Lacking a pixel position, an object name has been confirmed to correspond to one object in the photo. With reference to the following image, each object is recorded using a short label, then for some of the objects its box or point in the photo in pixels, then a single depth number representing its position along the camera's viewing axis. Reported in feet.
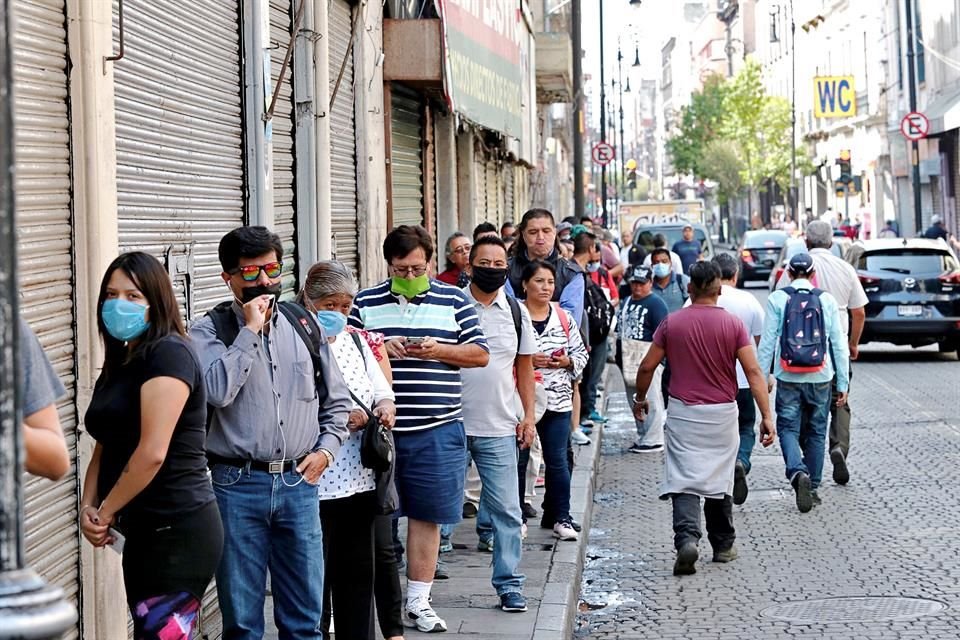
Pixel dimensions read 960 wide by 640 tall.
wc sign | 204.64
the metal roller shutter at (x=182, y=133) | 21.94
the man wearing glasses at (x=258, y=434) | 17.69
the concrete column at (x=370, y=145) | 41.68
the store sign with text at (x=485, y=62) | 46.82
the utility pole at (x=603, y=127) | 150.75
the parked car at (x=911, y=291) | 71.72
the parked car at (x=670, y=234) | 104.90
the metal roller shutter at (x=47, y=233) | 17.88
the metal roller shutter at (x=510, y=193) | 98.53
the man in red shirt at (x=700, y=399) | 29.94
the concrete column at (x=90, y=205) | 19.34
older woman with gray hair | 20.70
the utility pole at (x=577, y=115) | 108.47
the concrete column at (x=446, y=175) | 61.62
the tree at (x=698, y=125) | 309.22
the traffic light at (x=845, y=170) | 158.59
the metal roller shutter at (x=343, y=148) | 38.45
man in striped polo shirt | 23.16
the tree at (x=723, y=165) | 288.71
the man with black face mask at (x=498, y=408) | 25.27
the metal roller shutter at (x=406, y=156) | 49.44
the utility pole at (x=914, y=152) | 126.82
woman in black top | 15.31
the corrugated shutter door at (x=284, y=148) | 31.89
